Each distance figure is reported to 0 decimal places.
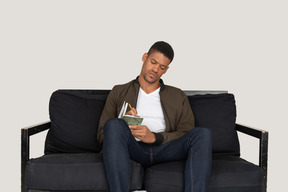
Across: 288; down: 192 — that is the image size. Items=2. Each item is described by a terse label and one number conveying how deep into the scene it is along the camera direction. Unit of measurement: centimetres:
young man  256
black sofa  272
